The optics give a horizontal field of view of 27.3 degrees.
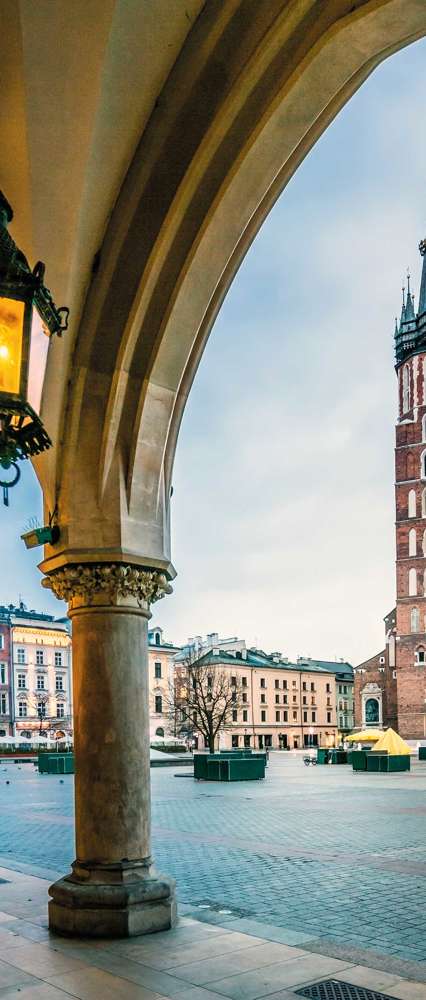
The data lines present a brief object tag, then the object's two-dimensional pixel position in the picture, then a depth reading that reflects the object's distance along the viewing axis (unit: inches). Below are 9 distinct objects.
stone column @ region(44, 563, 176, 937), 247.6
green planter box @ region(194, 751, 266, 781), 1037.8
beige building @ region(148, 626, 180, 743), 2802.4
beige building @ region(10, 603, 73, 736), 2723.9
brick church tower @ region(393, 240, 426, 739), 2226.9
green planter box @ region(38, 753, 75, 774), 1230.3
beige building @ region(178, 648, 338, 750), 2955.2
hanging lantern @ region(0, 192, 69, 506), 127.7
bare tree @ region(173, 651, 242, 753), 2085.6
